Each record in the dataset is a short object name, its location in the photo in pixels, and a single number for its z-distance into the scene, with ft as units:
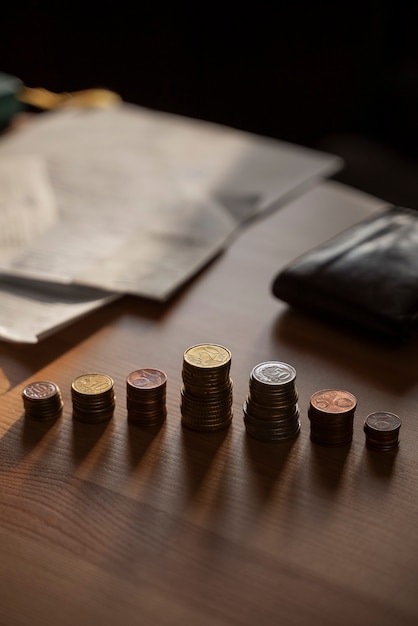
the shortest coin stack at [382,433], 2.48
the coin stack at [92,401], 2.59
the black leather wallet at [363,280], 3.03
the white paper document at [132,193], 3.62
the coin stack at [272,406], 2.51
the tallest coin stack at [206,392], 2.56
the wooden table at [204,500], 1.96
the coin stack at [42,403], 2.61
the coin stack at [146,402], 2.60
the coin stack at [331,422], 2.50
